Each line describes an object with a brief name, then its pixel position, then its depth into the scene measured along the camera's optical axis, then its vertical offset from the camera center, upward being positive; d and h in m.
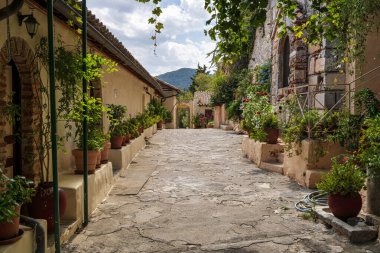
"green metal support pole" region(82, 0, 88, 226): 4.35 -0.24
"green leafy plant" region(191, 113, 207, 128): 31.66 -0.31
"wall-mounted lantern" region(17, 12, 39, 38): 3.79 +1.03
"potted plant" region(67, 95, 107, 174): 4.30 -0.27
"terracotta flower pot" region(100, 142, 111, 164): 6.24 -0.64
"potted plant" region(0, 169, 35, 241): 2.49 -0.63
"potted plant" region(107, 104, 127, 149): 7.91 -0.27
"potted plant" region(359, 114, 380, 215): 4.04 -0.58
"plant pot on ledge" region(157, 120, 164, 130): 21.89 -0.46
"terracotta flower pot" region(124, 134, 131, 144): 8.94 -0.53
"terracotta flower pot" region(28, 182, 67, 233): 3.67 -0.91
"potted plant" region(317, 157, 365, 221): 4.16 -0.87
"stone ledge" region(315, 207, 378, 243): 3.87 -1.26
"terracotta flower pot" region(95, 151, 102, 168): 5.64 -0.69
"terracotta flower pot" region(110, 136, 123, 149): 7.93 -0.54
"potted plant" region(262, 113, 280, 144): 8.48 -0.25
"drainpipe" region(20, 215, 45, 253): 3.04 -0.98
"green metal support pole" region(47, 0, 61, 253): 3.20 -0.21
